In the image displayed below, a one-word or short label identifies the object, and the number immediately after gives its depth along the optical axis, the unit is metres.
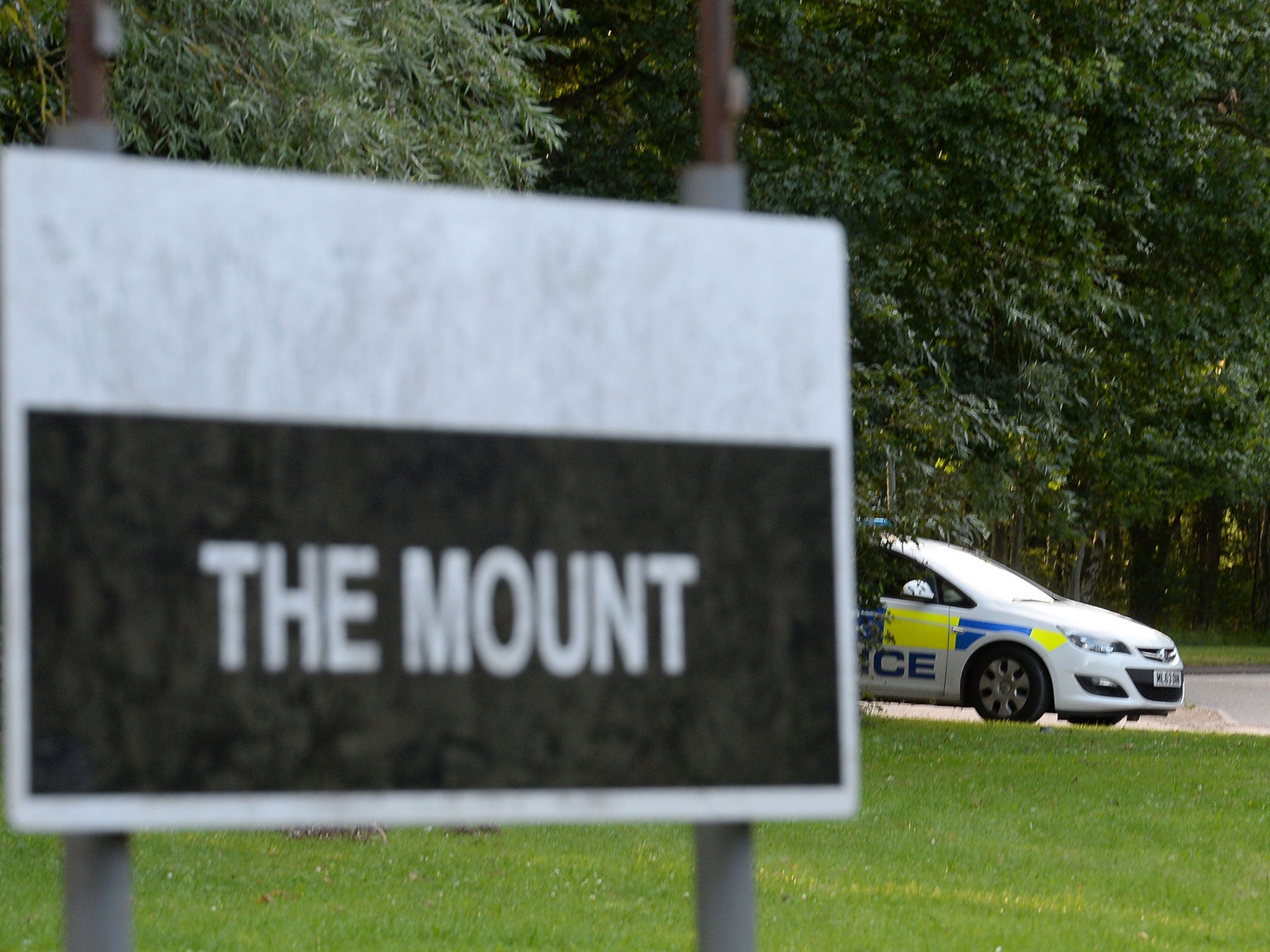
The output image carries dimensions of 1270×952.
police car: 27.52
